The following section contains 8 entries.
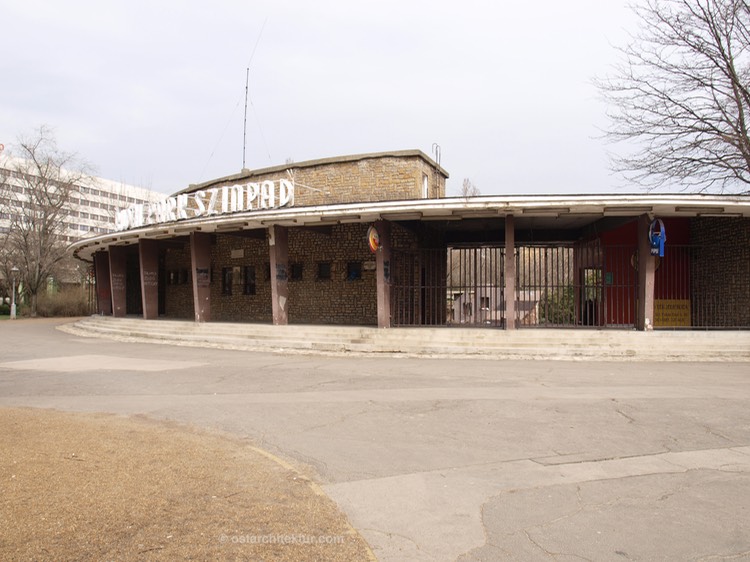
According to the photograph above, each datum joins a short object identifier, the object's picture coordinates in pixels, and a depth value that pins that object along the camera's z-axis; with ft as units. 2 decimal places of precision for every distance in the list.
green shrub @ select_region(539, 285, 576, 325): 72.18
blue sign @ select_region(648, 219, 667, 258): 48.32
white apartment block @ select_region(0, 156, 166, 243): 283.59
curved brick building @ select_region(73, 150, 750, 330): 50.72
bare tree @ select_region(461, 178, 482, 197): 146.53
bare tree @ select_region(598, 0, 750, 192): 60.95
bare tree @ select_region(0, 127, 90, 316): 122.01
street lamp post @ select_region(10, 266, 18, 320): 111.34
